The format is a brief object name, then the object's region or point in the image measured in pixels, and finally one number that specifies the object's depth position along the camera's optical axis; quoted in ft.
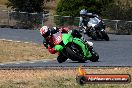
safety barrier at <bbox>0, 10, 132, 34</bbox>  128.26
